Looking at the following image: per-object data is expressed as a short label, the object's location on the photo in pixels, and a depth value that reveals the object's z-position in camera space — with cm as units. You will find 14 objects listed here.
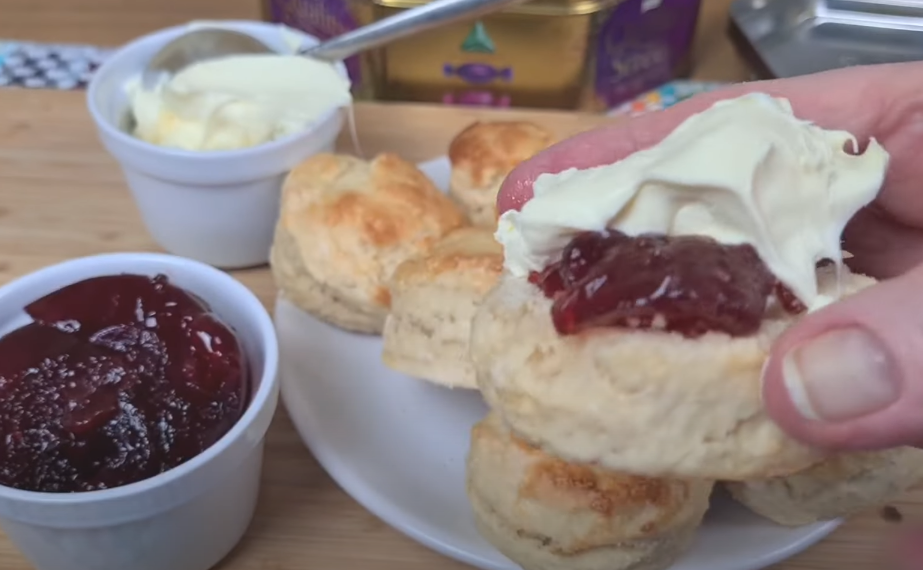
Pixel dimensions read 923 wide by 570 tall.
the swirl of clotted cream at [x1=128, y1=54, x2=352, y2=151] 26
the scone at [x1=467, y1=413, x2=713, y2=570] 18
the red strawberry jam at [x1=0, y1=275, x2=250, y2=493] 17
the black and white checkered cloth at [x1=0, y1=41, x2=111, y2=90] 36
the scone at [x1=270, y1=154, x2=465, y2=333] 24
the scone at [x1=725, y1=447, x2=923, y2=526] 19
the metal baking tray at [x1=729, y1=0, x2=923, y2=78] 37
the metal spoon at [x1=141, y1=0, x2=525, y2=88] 29
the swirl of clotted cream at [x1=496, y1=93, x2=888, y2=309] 13
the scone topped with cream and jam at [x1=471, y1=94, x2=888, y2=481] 13
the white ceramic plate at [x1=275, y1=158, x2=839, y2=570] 20
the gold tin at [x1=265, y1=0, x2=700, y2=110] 34
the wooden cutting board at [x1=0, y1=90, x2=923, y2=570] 20
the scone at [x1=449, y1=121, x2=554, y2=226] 26
